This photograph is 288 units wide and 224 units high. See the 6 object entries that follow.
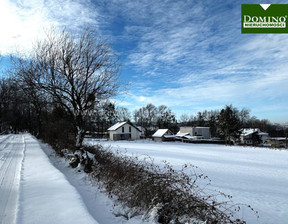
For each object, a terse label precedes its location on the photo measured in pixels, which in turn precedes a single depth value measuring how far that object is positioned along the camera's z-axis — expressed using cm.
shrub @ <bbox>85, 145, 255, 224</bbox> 393
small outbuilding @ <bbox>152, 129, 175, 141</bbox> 5006
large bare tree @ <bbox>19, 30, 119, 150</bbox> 891
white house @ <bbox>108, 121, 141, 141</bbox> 4945
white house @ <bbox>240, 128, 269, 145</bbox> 5384
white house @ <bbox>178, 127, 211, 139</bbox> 5447
